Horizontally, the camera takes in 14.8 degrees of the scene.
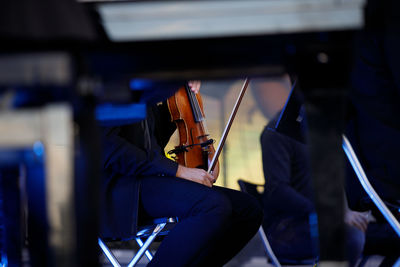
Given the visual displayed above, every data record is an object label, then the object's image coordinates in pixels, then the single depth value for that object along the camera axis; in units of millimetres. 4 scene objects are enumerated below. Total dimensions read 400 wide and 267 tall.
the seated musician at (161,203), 6225
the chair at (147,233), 6383
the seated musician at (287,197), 7667
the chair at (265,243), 7349
